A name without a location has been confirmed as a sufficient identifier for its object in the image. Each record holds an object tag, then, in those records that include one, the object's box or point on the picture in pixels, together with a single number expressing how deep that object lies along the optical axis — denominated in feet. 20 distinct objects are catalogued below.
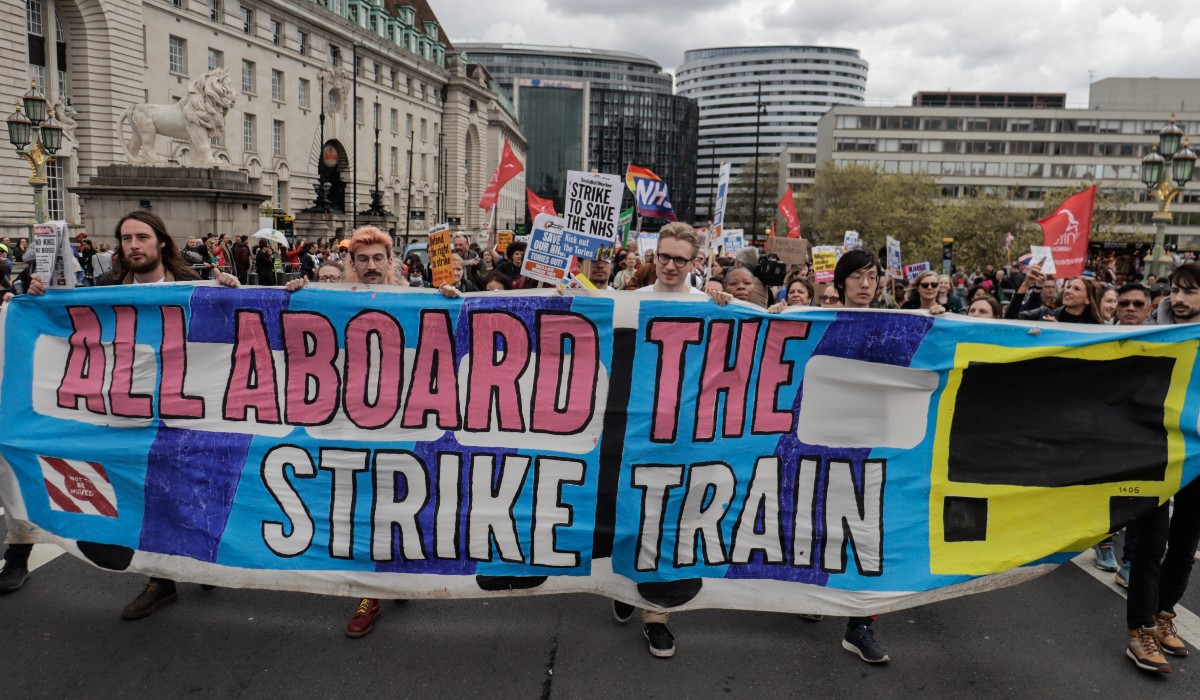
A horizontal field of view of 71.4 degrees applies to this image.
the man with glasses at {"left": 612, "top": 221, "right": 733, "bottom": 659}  14.52
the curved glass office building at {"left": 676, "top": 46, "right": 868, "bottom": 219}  611.06
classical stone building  114.62
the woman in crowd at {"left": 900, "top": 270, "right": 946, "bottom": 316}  25.39
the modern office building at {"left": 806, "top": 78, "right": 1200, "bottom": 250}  298.15
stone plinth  73.36
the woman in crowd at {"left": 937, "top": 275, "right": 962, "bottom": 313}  29.36
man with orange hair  15.39
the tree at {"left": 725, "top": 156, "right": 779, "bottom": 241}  374.43
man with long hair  14.46
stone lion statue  75.51
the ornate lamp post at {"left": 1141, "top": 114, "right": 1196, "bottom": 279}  54.44
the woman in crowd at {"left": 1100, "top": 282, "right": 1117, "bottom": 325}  21.40
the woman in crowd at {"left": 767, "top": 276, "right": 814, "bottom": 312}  23.81
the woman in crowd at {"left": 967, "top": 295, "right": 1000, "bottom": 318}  21.57
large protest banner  13.37
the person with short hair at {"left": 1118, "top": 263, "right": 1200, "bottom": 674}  13.28
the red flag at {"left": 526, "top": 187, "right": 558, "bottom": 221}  54.39
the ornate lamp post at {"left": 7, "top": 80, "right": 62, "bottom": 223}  59.11
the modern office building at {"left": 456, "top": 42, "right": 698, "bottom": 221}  460.96
